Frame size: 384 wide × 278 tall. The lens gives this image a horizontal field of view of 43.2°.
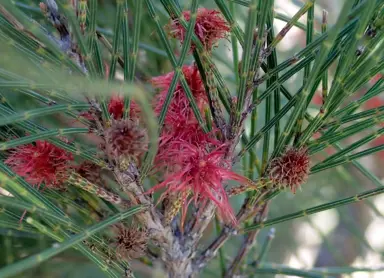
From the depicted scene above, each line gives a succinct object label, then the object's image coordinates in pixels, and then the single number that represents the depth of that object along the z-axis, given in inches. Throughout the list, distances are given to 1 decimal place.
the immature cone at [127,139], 8.6
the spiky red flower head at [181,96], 11.1
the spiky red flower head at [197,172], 10.3
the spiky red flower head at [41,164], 11.1
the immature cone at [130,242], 11.7
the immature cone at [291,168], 11.0
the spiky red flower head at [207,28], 11.1
